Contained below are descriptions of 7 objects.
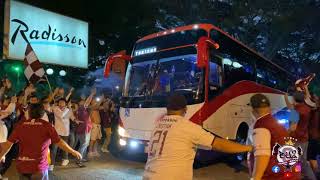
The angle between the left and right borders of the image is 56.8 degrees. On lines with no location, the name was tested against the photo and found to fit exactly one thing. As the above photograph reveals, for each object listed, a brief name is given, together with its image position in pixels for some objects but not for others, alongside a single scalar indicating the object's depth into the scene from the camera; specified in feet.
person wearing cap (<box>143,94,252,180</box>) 9.27
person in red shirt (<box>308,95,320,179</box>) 18.42
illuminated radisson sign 33.11
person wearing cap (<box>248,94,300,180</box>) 9.76
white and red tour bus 22.76
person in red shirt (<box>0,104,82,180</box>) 12.10
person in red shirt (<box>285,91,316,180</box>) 17.75
